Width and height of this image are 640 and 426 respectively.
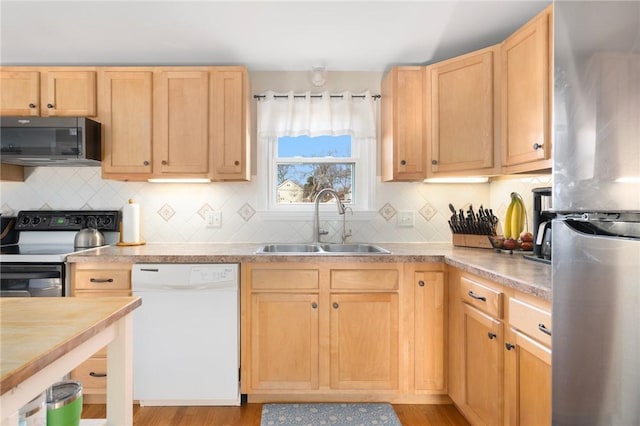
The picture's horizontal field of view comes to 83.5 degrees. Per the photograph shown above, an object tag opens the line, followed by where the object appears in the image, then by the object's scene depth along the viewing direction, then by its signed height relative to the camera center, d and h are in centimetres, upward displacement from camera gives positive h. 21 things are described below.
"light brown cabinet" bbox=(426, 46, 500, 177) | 219 +64
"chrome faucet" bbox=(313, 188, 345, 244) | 262 +2
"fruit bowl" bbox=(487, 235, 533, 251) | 217 -19
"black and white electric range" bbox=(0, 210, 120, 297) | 208 -25
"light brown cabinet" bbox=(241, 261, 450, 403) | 217 -66
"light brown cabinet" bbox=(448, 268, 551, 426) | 132 -62
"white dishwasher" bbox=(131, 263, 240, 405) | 214 -71
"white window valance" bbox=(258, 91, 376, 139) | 278 +75
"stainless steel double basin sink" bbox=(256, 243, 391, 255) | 265 -26
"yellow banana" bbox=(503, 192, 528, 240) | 230 -2
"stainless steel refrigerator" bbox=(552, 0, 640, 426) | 81 +0
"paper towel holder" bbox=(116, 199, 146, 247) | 261 -22
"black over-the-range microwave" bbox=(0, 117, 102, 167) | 235 +49
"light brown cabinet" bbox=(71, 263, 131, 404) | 217 -44
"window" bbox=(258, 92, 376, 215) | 278 +51
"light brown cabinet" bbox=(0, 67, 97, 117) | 248 +84
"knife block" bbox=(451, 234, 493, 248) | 240 -18
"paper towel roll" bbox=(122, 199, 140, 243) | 263 -8
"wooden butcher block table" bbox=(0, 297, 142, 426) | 67 -28
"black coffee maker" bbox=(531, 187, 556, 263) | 179 -6
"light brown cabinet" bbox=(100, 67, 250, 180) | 249 +65
